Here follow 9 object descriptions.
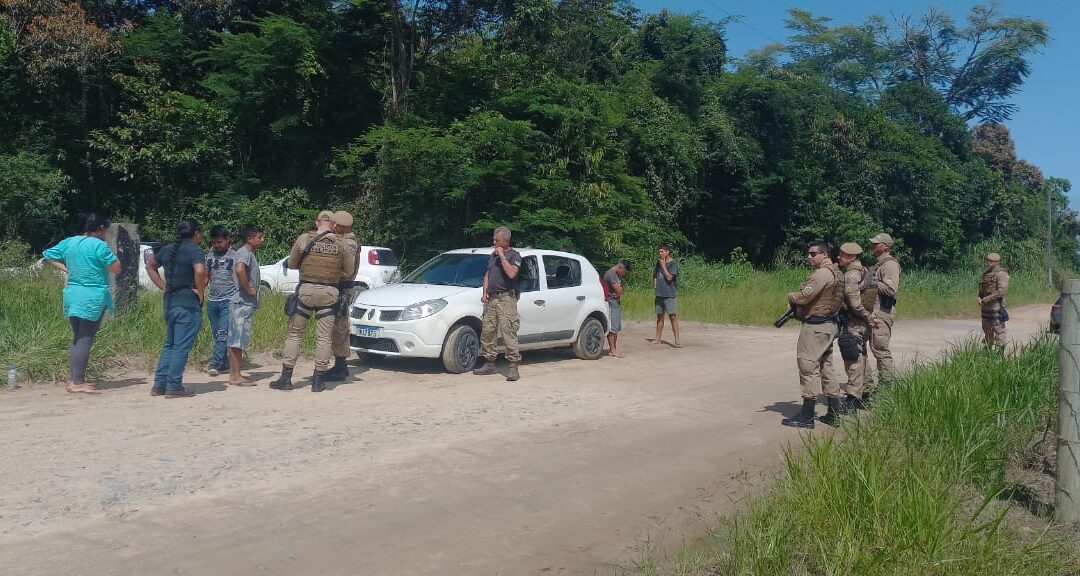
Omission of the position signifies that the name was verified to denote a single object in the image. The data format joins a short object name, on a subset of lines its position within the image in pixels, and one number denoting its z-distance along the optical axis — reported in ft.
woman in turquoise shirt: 26.58
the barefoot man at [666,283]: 46.65
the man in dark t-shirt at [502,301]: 33.60
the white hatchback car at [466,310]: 34.30
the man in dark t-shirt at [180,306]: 27.78
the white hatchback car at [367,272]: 62.90
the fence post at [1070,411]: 16.58
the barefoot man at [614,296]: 43.14
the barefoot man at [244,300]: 30.68
